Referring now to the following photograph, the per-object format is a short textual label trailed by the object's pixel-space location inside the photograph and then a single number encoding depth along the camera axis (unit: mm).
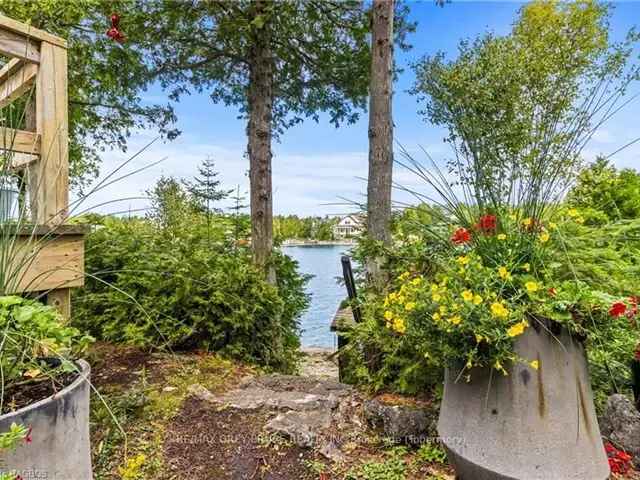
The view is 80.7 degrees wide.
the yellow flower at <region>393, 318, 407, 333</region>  1467
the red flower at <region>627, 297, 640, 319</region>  1247
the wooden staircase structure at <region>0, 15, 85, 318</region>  1738
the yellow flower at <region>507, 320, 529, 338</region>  1182
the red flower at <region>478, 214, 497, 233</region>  1457
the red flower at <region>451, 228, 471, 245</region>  1497
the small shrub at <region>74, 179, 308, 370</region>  2568
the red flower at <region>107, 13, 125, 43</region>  2412
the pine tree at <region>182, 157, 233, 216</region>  4375
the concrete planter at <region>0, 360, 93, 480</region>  874
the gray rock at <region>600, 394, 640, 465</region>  1540
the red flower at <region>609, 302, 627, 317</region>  1178
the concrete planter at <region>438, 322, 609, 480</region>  1180
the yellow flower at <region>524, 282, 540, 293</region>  1246
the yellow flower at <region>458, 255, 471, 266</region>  1391
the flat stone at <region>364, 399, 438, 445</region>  1690
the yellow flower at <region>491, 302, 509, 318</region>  1209
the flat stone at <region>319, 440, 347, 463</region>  1604
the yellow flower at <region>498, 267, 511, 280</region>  1312
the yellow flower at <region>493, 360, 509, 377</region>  1210
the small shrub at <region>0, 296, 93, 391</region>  971
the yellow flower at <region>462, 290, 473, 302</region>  1261
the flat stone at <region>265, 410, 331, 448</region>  1661
